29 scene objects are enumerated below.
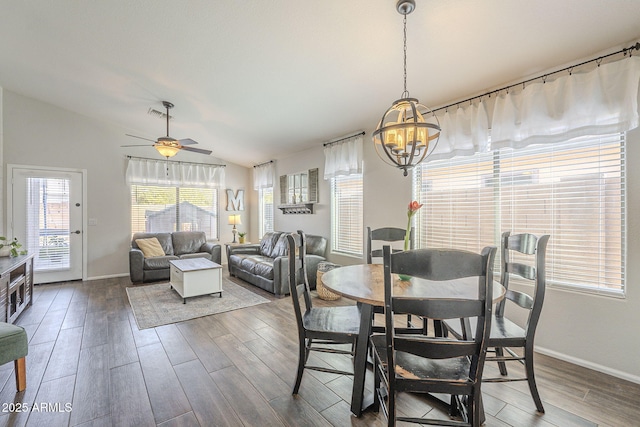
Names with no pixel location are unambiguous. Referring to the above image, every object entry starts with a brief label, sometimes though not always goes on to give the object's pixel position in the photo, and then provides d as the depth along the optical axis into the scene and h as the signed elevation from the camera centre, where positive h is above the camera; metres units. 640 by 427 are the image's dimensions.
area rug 3.43 -1.23
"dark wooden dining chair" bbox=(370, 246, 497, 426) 1.18 -0.45
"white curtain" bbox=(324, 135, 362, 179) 4.17 +0.87
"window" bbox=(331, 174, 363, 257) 4.39 -0.01
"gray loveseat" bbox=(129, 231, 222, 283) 5.06 -0.77
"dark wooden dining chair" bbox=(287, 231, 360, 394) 1.88 -0.77
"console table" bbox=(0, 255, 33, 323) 2.86 -0.81
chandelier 1.76 +0.53
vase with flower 1.89 -0.01
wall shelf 5.26 +0.11
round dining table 1.56 -0.45
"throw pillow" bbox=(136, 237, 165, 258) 5.38 -0.63
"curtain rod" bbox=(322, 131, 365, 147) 4.14 +1.16
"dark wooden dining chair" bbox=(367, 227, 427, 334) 2.68 -0.21
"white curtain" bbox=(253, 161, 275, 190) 6.28 +0.89
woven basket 4.06 -1.06
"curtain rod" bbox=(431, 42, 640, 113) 2.10 +1.19
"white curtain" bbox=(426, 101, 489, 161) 2.84 +0.84
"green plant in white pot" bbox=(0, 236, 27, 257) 3.59 -0.44
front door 4.82 -0.06
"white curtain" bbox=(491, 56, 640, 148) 2.07 +0.85
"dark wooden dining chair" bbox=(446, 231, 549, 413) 1.75 -0.67
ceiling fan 3.79 +0.95
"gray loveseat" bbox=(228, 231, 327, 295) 4.29 -0.80
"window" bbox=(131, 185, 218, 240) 5.95 +0.12
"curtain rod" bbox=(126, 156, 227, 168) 5.82 +1.18
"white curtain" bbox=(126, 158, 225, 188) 5.82 +0.90
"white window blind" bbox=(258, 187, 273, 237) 6.69 +0.10
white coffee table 3.97 -0.93
